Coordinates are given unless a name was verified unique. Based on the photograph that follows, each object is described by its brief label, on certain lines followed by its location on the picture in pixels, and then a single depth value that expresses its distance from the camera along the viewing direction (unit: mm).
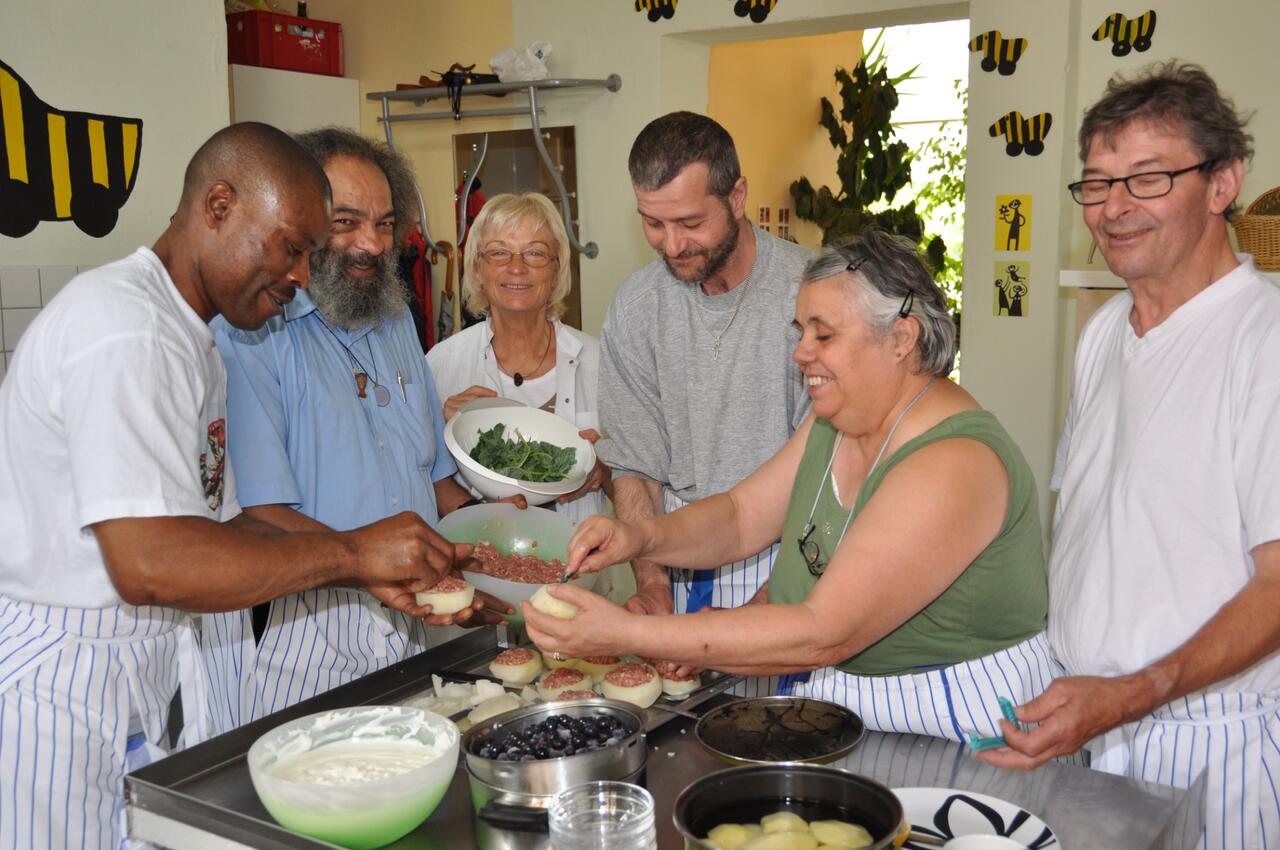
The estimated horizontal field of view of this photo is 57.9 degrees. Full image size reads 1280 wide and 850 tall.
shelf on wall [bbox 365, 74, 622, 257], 4953
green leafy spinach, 2781
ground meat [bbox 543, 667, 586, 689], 1988
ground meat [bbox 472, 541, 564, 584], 2242
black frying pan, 1589
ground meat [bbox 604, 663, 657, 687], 1906
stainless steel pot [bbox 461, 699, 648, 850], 1445
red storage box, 5023
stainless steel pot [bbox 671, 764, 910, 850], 1331
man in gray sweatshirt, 2557
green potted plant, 5855
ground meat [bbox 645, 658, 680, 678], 1945
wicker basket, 3104
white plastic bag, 5043
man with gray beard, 2260
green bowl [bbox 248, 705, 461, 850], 1447
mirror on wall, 5301
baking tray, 1779
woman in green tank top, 1706
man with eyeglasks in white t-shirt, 1724
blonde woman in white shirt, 3232
